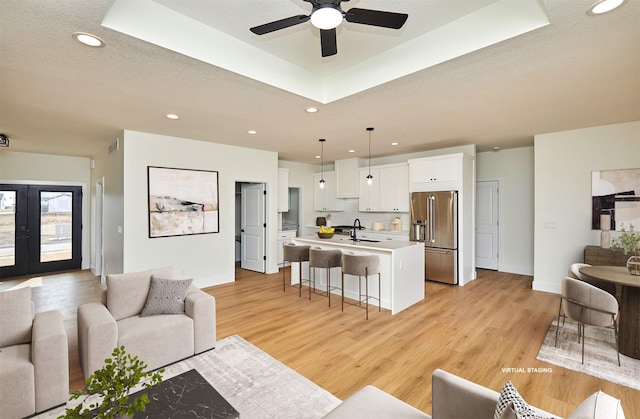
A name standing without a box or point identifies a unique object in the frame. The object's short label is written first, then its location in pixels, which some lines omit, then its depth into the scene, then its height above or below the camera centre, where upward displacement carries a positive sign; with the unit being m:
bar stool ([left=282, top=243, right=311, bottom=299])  4.78 -0.70
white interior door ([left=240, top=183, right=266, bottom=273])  6.51 -0.39
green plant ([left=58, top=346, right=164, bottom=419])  1.32 -0.82
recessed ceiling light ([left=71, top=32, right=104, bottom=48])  2.02 +1.19
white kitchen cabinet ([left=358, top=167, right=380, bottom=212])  6.91 +0.39
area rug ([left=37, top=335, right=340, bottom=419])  2.16 -1.44
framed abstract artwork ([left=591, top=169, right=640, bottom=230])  4.25 +0.18
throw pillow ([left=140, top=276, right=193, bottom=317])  2.88 -0.86
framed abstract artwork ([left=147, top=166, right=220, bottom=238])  4.81 +0.14
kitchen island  4.06 -0.89
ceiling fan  1.66 +1.14
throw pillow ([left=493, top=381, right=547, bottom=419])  1.02 -0.71
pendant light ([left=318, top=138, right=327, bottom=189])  5.32 +1.24
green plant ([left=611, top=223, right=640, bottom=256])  2.87 -0.32
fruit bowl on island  4.96 -0.39
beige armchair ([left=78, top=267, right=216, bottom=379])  2.40 -1.03
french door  6.15 -0.41
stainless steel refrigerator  5.48 -0.40
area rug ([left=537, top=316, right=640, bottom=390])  2.58 -1.41
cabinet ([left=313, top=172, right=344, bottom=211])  7.80 +0.38
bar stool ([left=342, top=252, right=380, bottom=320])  3.87 -0.72
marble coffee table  1.56 -1.07
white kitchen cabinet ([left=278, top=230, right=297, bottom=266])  7.02 -0.70
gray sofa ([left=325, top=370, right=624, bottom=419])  1.26 -0.92
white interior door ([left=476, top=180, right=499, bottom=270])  6.43 -0.32
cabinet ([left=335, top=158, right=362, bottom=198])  7.29 +0.81
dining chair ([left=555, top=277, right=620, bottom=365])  2.69 -0.88
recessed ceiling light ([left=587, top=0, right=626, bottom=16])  1.72 +1.20
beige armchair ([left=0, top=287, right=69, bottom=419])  1.99 -1.04
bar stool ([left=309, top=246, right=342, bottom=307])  4.34 -0.71
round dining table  2.81 -1.00
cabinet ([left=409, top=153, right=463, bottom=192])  5.52 +0.72
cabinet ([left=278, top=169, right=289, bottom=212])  7.09 +0.49
